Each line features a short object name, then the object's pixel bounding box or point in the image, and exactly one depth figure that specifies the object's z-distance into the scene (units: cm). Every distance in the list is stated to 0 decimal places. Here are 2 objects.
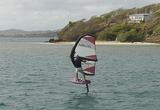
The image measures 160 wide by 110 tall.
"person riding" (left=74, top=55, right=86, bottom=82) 2005
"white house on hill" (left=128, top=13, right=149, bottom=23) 17732
